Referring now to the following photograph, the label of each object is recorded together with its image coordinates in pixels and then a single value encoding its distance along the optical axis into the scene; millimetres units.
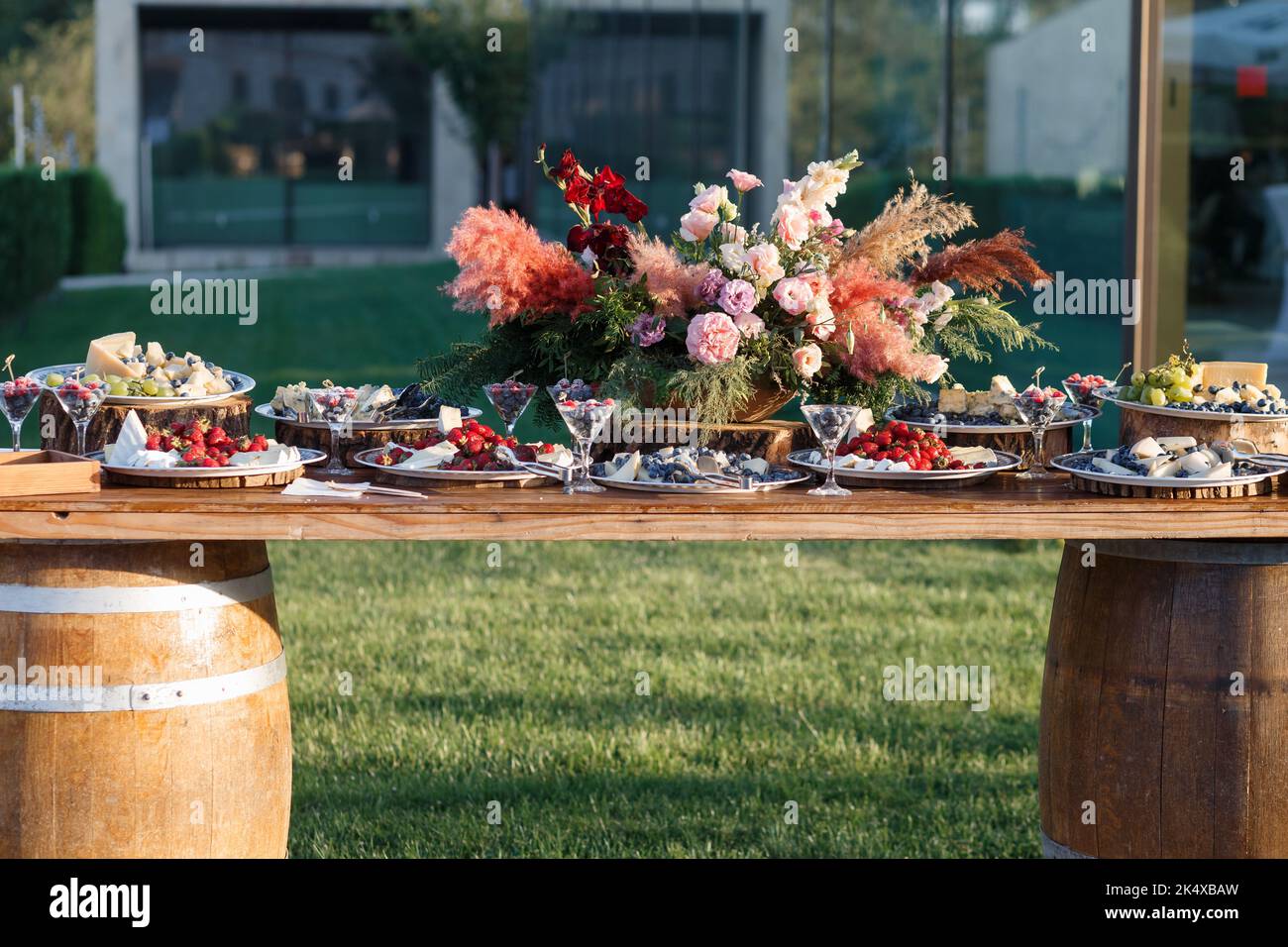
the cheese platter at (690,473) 3287
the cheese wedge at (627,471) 3323
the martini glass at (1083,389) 3911
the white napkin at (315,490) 3207
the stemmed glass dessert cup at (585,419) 3283
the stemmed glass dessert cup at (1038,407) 3549
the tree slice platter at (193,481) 3270
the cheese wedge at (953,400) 3814
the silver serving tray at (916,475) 3342
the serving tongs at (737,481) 3307
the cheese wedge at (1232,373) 3785
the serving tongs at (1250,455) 3344
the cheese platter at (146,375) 3744
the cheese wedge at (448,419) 3658
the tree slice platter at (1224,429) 3512
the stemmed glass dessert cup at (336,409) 3479
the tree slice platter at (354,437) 3789
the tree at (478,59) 24484
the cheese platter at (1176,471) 3207
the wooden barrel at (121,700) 3176
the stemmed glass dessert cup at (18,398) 3434
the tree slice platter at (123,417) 3734
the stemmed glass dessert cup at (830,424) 3266
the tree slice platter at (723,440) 3674
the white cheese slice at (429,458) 3412
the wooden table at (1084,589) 3086
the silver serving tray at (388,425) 3820
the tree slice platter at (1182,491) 3209
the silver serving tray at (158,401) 3717
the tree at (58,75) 29047
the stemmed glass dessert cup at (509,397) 3613
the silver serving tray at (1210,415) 3496
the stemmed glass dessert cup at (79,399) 3545
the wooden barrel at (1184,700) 3396
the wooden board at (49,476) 3104
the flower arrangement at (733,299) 3600
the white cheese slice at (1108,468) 3283
